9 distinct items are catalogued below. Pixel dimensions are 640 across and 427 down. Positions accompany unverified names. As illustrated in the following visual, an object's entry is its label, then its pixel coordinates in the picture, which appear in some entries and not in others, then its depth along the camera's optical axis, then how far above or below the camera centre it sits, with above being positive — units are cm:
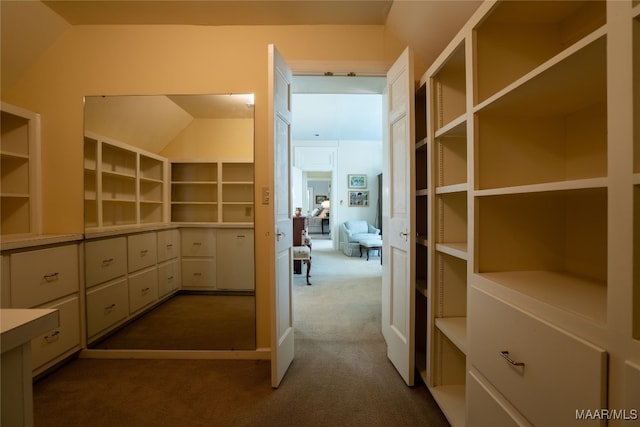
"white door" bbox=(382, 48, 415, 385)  161 -7
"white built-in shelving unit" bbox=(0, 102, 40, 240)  199 +27
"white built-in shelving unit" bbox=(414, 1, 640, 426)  60 -3
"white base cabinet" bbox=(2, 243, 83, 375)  155 -50
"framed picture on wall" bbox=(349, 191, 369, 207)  685 +35
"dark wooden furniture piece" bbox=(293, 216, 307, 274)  443 -30
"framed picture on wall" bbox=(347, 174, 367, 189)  682 +76
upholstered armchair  619 -56
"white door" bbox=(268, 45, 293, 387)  162 -3
